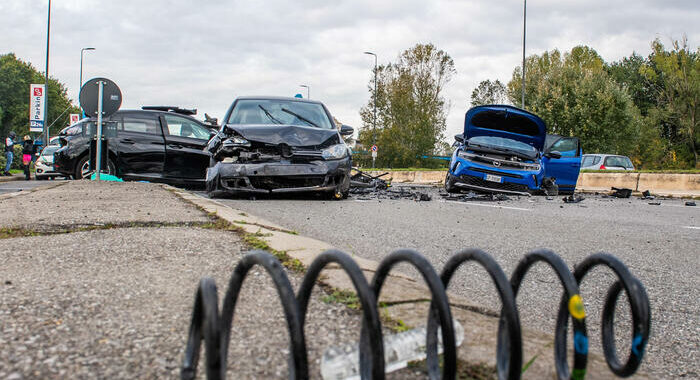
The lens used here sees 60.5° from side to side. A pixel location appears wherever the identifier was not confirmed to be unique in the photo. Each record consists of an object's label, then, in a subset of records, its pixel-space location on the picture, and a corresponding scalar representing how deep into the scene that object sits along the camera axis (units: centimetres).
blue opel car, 1233
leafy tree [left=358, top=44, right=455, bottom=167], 5316
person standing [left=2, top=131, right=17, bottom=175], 2250
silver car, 2370
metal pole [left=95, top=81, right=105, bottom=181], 1147
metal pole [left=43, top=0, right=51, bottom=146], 3528
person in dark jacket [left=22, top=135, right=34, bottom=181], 2228
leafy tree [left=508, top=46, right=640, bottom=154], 3894
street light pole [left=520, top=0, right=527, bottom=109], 3378
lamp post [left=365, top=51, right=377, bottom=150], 5142
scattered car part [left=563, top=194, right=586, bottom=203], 1144
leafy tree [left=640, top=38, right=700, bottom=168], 3198
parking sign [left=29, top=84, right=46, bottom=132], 2750
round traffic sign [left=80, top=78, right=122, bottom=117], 1233
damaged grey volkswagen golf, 904
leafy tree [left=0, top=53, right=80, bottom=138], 7538
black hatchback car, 1207
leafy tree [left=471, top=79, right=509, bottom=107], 9625
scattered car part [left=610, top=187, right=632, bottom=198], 1415
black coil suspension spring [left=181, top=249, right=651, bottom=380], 130
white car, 2295
